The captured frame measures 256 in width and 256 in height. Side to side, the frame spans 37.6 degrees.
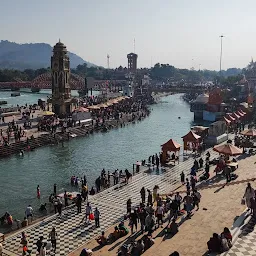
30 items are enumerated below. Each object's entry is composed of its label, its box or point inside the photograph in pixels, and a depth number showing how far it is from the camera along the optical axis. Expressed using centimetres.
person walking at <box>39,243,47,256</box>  1597
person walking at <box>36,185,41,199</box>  2655
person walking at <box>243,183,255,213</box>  1864
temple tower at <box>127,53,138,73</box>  18812
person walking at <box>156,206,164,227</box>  1895
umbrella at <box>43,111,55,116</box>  5566
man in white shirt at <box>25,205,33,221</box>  2181
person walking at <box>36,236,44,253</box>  1641
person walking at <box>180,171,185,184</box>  2759
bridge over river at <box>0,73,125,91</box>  13412
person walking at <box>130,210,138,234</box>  1820
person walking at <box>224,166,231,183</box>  2598
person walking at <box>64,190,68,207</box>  2347
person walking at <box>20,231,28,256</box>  1697
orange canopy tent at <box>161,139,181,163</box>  3316
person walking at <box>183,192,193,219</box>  1986
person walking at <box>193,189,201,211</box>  2068
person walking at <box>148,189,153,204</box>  2201
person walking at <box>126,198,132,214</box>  2080
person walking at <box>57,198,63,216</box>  2164
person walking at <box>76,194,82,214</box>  2185
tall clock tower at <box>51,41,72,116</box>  6238
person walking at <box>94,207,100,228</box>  1964
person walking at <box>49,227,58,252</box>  1708
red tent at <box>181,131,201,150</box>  3734
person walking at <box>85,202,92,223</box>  2051
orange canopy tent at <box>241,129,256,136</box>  3722
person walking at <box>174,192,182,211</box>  1984
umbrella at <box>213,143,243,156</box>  2933
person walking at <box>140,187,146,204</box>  2298
